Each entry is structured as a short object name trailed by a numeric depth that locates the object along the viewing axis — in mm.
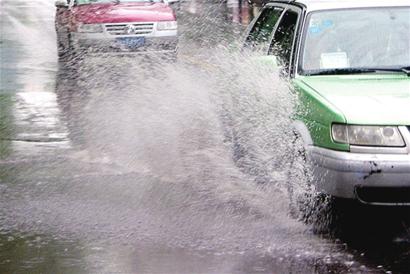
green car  10625
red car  29230
